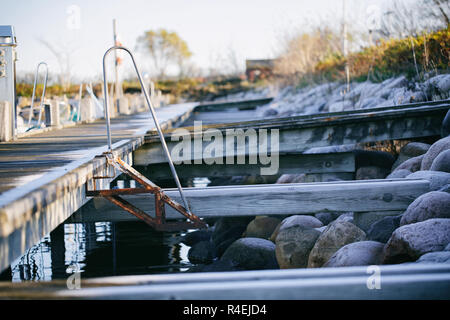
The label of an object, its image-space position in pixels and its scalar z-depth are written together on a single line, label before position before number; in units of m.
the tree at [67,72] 37.09
